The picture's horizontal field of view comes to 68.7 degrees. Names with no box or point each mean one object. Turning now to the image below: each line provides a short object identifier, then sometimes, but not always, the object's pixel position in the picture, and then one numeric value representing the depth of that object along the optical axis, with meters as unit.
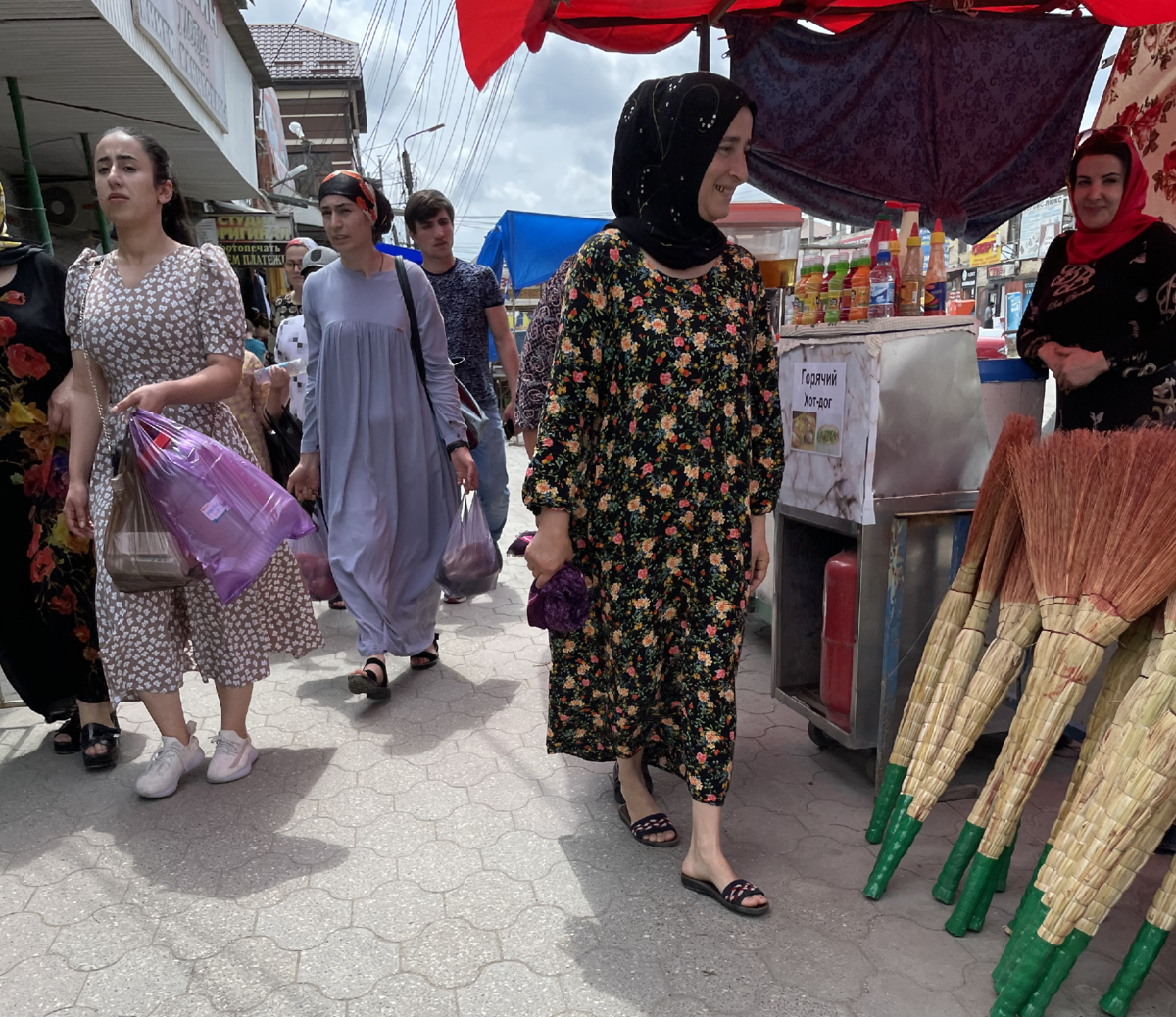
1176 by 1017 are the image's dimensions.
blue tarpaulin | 9.59
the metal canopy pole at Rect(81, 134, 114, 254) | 7.19
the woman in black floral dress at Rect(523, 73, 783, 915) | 2.02
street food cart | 2.44
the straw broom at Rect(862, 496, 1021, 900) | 2.10
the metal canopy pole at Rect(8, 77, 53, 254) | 5.41
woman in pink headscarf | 2.54
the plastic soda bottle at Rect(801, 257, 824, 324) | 2.76
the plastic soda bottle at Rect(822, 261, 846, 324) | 2.67
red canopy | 2.61
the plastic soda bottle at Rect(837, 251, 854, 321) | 2.63
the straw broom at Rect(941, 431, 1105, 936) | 1.87
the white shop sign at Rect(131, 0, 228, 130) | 6.02
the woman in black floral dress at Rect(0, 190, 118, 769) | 2.77
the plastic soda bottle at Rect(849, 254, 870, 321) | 2.56
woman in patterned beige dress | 2.51
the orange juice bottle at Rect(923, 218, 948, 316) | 2.59
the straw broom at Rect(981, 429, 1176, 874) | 1.75
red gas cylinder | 2.60
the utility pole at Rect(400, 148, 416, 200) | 29.49
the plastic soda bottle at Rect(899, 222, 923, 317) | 2.56
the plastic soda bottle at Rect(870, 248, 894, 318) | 2.51
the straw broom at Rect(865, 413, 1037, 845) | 2.19
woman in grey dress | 3.35
